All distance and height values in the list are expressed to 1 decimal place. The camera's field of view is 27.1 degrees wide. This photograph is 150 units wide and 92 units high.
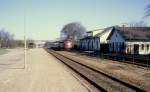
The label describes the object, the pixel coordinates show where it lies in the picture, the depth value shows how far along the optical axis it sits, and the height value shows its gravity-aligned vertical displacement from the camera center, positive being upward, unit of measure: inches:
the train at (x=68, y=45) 3666.3 -79.3
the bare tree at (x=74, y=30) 7239.2 +195.4
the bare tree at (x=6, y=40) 6314.0 -27.1
